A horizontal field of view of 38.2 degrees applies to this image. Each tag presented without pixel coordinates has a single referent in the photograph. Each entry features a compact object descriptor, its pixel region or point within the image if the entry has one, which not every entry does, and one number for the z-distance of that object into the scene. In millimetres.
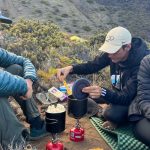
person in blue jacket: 2108
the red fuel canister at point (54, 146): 2380
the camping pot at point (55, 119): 2354
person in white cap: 2505
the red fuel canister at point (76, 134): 2593
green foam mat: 2470
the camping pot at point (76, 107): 2476
